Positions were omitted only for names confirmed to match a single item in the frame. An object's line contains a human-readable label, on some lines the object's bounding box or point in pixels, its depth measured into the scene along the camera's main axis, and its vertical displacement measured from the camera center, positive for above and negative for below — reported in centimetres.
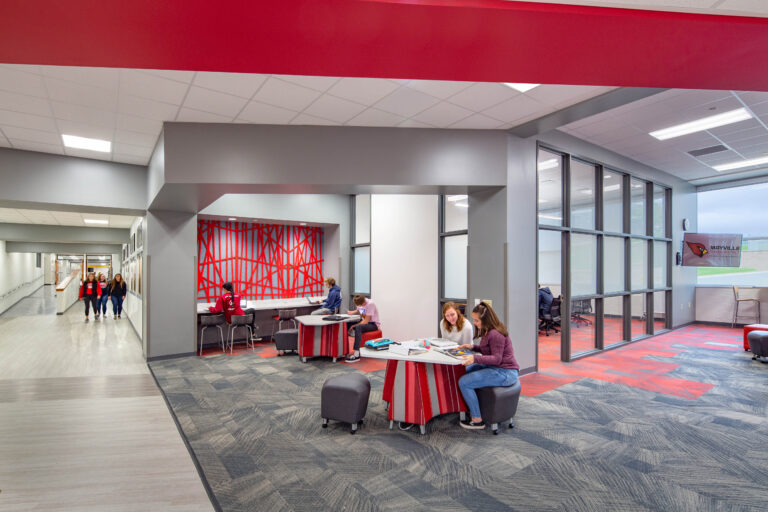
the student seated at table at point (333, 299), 796 -80
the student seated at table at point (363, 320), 703 -112
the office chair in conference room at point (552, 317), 880 -127
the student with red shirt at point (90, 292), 1197 -101
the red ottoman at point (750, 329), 678 -119
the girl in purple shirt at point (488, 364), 381 -100
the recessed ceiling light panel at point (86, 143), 556 +166
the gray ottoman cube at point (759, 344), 631 -133
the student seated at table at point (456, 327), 454 -79
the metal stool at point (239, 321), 736 -117
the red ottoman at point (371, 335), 721 -139
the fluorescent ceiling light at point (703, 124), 561 +204
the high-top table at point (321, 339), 661 -133
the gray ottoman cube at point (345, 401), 380 -136
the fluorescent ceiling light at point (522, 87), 411 +179
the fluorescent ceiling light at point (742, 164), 800 +199
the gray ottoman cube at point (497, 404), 378 -138
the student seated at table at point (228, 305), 750 -87
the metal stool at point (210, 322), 723 -117
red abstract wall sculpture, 873 -1
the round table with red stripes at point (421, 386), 383 -126
